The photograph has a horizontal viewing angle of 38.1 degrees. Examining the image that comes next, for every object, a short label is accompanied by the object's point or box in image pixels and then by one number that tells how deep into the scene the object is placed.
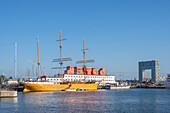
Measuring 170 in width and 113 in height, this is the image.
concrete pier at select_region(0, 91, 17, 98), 55.38
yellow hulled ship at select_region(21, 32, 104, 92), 89.39
